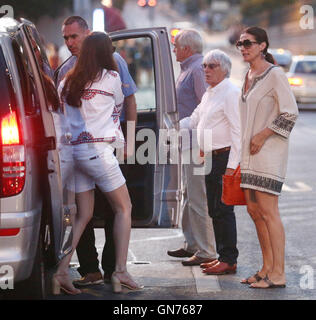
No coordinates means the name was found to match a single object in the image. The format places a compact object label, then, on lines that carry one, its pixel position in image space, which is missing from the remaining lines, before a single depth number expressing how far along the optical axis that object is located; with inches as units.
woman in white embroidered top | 553.3
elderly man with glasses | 629.8
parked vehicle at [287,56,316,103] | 2195.7
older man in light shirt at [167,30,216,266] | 675.1
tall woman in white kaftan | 574.4
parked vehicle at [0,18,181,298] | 444.5
